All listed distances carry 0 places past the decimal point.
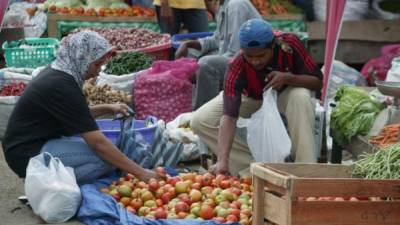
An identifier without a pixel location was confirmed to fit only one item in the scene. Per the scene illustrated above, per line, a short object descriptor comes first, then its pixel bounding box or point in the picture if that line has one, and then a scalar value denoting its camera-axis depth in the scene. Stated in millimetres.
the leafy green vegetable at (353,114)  10449
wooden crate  6582
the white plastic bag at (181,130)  11475
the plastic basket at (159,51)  14501
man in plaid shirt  9343
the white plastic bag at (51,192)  8415
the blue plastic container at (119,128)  10346
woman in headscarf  8657
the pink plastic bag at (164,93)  12634
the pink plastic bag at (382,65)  14224
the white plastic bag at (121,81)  12760
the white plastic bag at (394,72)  11487
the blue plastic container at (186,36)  14732
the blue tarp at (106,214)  8167
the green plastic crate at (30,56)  14167
